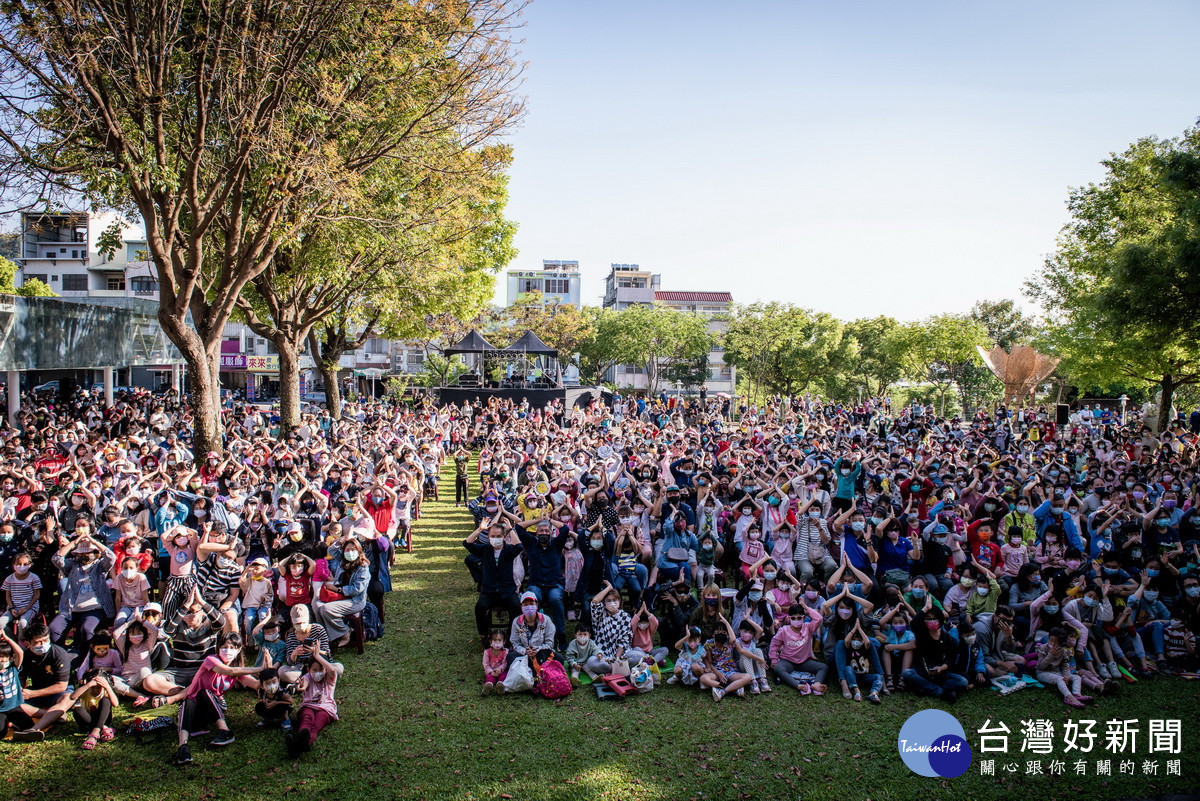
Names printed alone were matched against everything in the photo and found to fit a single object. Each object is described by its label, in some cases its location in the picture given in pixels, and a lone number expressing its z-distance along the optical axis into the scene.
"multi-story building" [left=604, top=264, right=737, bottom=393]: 63.69
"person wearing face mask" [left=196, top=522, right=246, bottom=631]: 7.51
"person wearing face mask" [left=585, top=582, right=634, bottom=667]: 7.56
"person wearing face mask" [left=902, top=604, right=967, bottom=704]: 7.01
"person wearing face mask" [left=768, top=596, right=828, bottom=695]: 7.28
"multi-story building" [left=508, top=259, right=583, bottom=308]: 74.19
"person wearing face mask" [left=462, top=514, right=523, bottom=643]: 7.91
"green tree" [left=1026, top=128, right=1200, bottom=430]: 13.14
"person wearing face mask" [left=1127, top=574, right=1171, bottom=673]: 7.71
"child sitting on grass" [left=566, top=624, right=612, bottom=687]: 7.26
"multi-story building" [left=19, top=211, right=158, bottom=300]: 55.34
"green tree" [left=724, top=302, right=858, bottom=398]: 41.75
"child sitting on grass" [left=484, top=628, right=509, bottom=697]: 7.02
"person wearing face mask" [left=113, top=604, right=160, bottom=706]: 6.50
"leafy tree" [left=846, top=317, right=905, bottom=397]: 47.09
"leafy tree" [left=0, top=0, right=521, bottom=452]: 11.07
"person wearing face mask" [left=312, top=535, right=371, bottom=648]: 7.61
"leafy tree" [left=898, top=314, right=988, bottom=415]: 39.78
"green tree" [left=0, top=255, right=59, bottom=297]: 38.59
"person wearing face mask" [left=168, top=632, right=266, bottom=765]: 5.98
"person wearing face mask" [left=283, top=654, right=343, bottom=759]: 6.00
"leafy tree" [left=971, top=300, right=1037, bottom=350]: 57.84
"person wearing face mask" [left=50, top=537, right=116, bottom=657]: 7.05
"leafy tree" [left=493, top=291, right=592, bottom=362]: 48.91
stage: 30.34
